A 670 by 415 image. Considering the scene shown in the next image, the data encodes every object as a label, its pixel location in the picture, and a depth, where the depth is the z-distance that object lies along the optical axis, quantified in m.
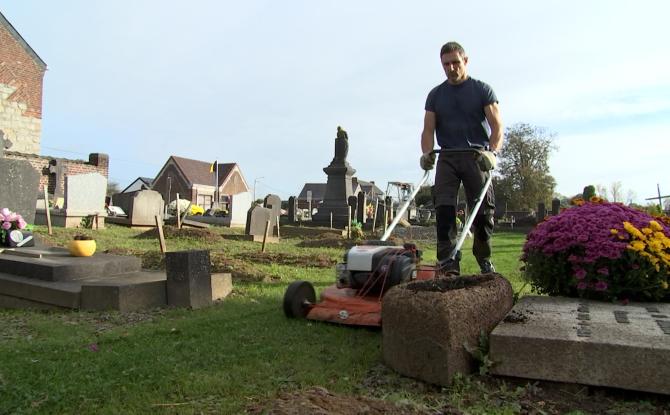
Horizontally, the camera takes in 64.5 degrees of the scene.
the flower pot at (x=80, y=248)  6.43
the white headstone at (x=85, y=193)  15.77
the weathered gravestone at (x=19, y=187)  9.80
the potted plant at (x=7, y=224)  7.46
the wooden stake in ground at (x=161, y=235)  9.36
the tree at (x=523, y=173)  46.58
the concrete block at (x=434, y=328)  2.58
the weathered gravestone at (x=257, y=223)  14.48
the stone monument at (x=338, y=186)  23.14
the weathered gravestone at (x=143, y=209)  17.12
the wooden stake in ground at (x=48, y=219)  12.69
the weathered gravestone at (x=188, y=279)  5.18
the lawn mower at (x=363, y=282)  3.87
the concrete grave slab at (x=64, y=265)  5.68
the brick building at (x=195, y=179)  57.72
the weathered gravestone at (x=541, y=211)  28.69
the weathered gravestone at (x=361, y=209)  24.50
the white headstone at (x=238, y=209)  21.72
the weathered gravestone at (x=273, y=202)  18.78
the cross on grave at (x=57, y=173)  20.62
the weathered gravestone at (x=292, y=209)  26.28
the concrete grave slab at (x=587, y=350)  2.34
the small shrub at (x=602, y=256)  3.72
